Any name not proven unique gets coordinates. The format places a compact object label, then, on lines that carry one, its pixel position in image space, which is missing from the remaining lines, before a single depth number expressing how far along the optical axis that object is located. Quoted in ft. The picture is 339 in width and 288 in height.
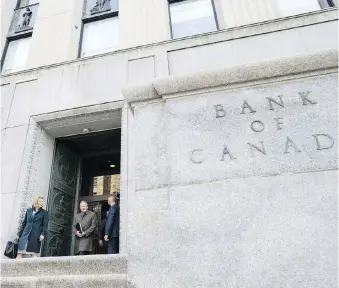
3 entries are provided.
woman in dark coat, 22.70
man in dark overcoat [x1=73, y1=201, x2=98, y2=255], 23.33
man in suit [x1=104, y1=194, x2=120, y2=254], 22.66
